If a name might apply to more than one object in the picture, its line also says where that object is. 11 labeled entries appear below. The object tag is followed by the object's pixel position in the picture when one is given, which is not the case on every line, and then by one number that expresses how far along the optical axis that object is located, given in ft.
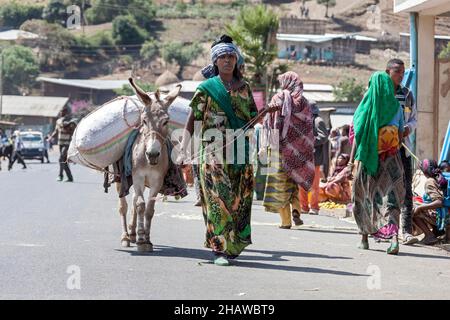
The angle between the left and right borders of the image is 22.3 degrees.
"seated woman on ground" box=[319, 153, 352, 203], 69.88
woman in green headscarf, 41.81
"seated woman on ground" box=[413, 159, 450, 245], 44.78
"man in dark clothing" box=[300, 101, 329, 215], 62.54
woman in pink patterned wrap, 51.80
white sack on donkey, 41.96
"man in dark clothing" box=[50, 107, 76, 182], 90.99
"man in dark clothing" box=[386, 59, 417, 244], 42.89
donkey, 39.73
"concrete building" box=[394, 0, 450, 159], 65.87
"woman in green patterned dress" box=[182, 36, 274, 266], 37.01
